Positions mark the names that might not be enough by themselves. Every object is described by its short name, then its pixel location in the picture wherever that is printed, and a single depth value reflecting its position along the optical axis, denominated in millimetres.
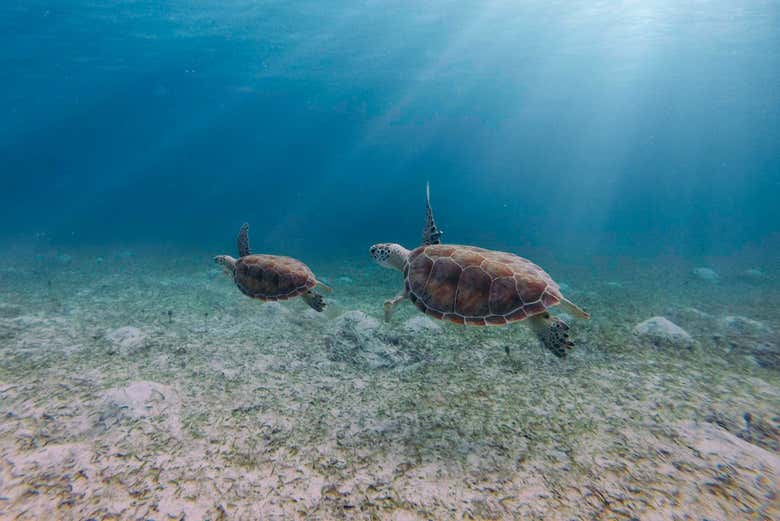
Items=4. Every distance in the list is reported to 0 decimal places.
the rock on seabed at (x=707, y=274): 15169
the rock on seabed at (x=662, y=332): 6266
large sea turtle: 4438
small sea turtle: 6258
